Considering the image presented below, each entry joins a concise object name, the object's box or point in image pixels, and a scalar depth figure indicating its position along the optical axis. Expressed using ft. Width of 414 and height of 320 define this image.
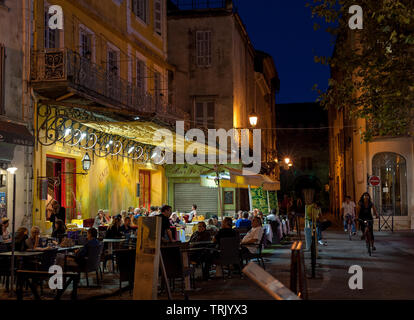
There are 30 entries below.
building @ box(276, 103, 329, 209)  218.38
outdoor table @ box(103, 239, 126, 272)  47.93
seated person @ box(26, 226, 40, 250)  39.22
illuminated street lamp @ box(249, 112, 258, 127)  77.35
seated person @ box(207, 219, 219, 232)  53.47
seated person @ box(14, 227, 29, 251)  37.93
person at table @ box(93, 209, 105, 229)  61.61
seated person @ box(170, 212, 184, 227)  65.00
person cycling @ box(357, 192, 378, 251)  61.31
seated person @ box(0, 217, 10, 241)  43.89
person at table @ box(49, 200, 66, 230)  54.54
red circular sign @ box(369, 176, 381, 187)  88.02
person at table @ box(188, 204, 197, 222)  77.45
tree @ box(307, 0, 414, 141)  43.60
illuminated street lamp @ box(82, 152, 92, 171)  61.97
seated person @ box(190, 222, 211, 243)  44.78
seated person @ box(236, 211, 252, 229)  60.49
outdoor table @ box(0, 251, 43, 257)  35.47
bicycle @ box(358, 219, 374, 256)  57.09
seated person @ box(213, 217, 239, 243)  43.21
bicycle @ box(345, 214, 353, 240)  79.71
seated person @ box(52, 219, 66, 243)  48.15
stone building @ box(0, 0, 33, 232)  49.44
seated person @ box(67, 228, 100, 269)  37.83
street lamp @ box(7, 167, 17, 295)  34.32
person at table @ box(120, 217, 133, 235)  55.11
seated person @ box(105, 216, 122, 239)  49.83
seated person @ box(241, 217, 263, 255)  46.26
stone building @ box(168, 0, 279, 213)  101.86
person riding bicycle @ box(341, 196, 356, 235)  84.90
